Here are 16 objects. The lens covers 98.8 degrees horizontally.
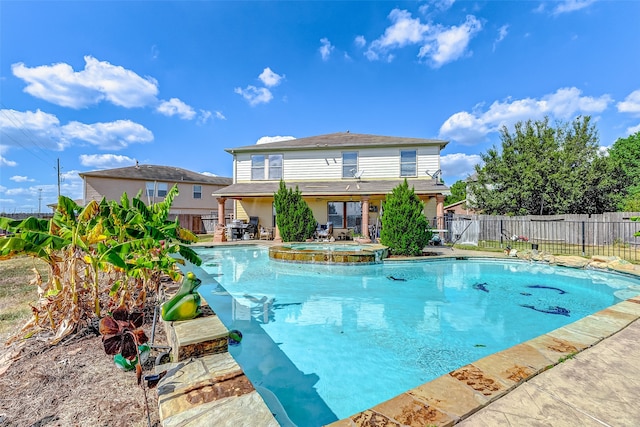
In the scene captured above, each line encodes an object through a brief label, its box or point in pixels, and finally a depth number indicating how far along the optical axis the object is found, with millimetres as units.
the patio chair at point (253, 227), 18391
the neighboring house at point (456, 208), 34697
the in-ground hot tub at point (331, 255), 10641
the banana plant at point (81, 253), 2791
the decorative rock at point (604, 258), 9994
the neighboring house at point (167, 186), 25408
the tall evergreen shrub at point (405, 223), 11648
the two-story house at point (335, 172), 17234
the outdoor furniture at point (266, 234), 18495
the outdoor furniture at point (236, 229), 17812
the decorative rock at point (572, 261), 10199
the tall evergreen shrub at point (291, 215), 15117
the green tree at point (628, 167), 19719
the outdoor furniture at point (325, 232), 16578
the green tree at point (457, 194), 46250
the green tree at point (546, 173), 20938
